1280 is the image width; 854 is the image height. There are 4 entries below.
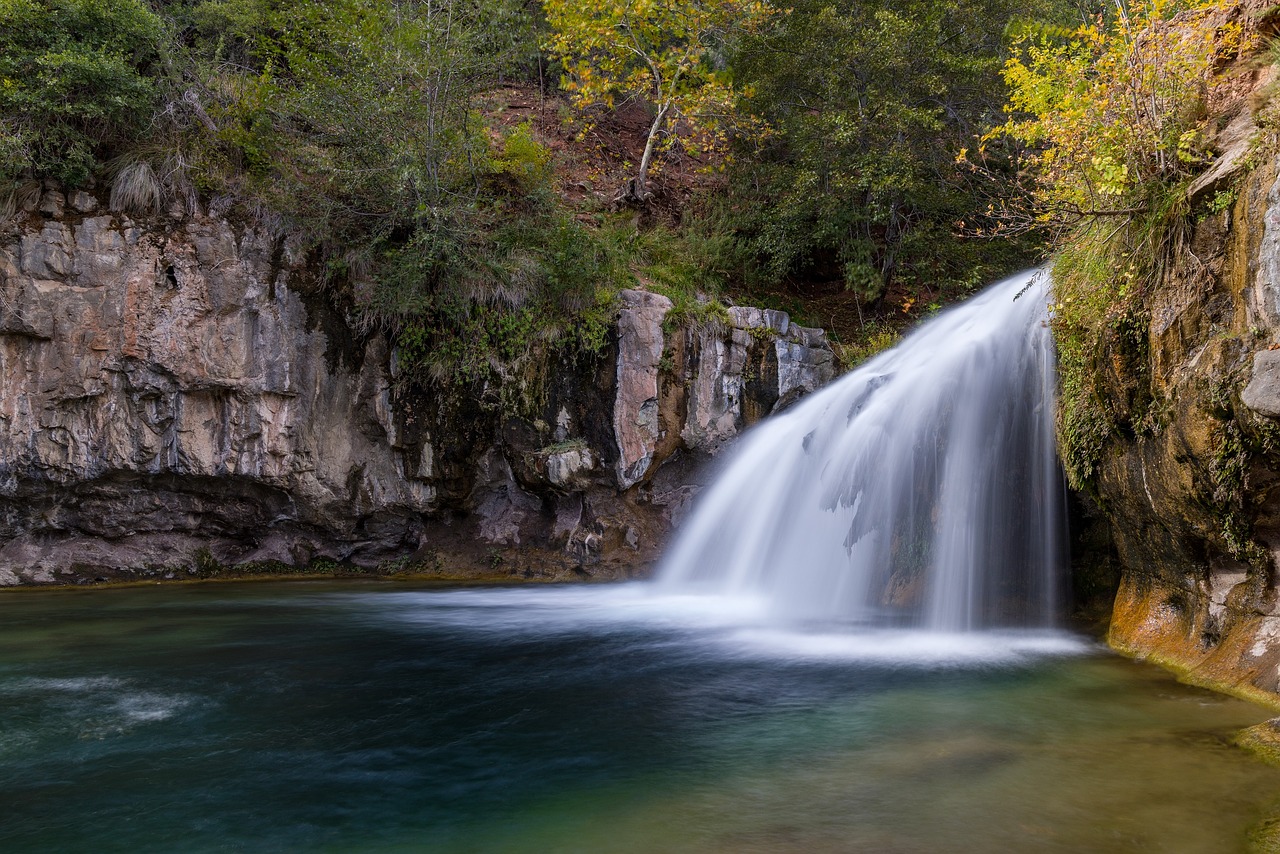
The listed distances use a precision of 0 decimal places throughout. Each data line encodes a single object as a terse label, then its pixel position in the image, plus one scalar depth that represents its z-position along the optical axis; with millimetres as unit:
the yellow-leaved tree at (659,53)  15266
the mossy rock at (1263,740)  4164
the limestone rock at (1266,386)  4875
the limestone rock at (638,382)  12055
